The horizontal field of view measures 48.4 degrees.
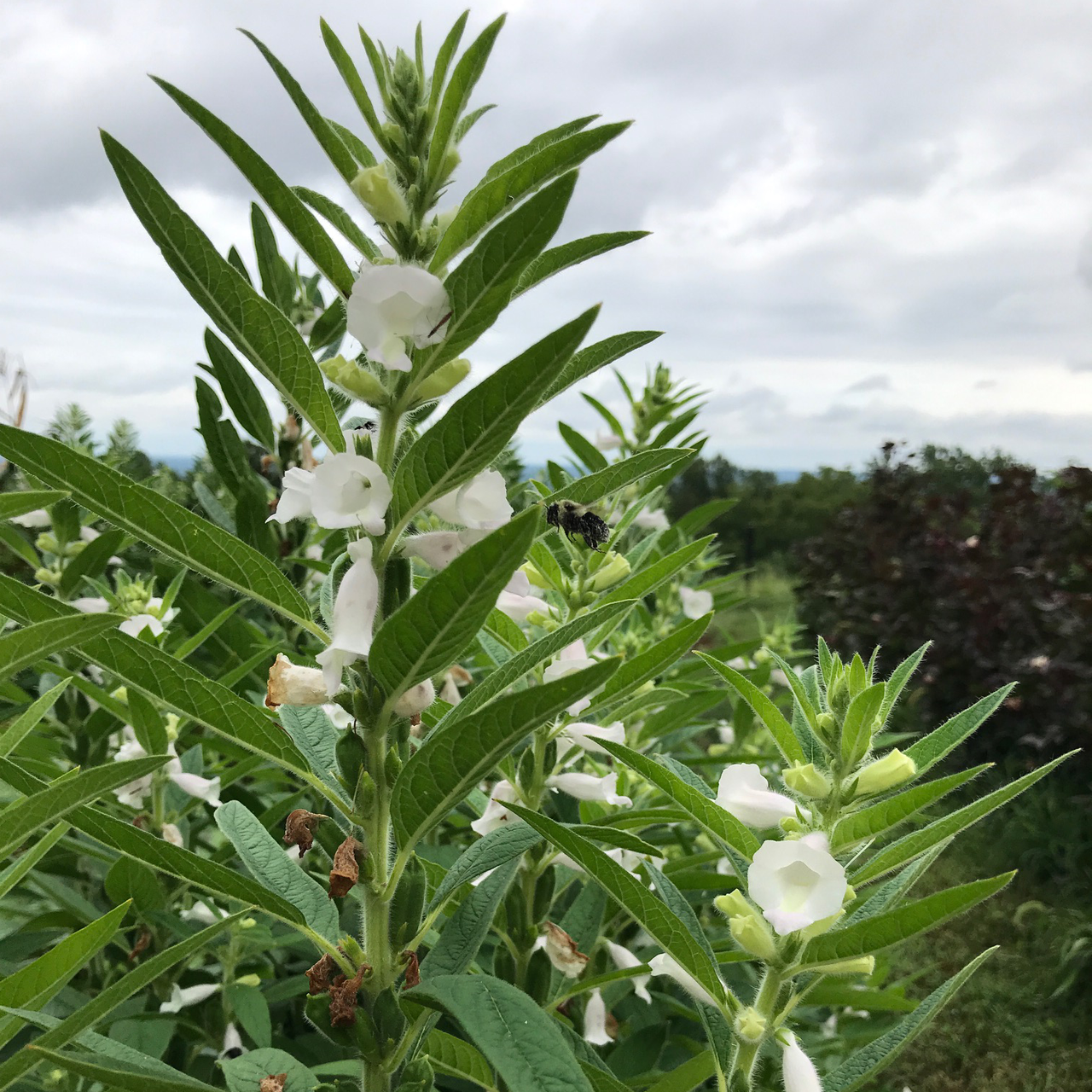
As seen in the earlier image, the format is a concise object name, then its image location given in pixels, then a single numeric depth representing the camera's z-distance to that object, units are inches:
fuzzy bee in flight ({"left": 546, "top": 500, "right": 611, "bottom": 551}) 15.8
